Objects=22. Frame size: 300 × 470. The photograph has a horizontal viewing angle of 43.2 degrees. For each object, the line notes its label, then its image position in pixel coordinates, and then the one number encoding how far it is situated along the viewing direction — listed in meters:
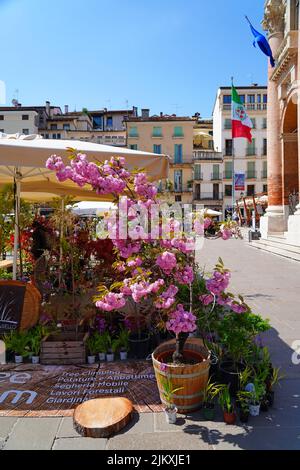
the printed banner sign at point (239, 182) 40.78
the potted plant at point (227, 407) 2.88
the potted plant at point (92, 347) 4.00
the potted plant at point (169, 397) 2.89
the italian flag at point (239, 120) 25.30
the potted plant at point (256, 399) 2.98
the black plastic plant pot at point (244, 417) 2.88
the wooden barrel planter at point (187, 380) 2.95
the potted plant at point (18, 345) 4.04
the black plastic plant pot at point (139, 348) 4.12
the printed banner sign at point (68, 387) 3.12
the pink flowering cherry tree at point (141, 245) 2.82
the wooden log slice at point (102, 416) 2.71
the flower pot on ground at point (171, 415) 2.89
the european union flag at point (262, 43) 18.34
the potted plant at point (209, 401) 2.94
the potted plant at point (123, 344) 4.09
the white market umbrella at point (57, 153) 3.94
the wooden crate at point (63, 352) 3.97
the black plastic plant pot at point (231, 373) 3.23
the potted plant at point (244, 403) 2.88
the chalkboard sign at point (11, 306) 4.41
